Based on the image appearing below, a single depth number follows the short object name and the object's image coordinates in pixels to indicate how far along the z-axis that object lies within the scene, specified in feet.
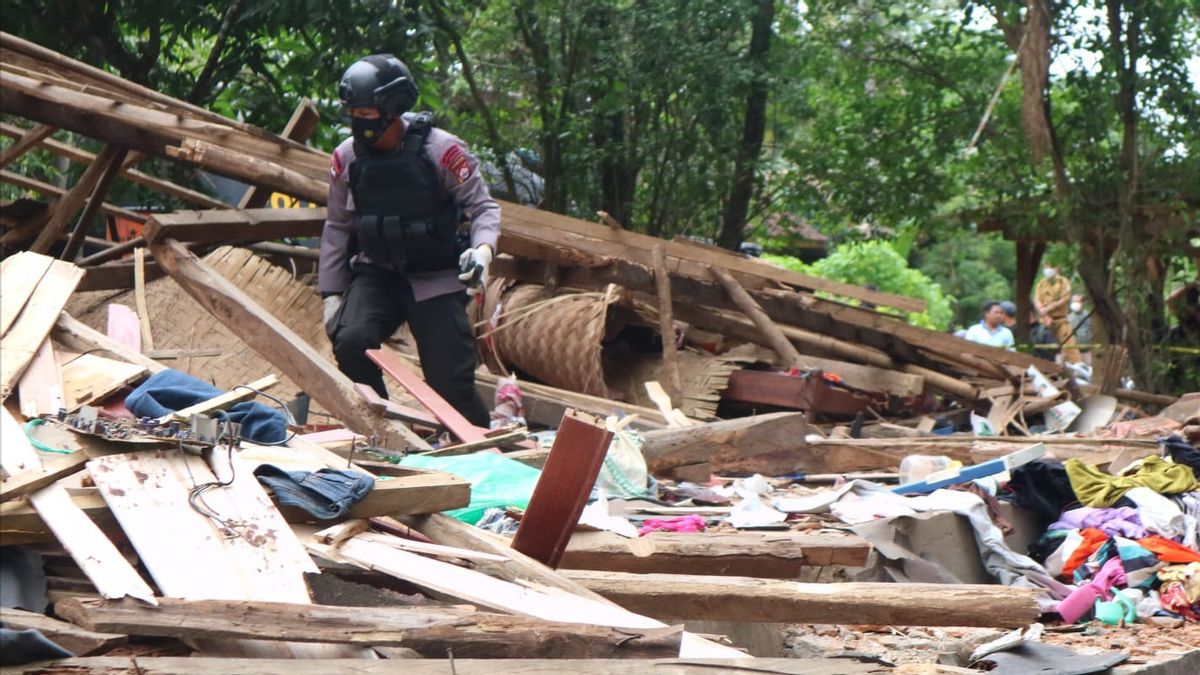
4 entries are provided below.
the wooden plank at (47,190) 31.58
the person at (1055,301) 51.42
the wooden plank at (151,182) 30.19
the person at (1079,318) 54.56
